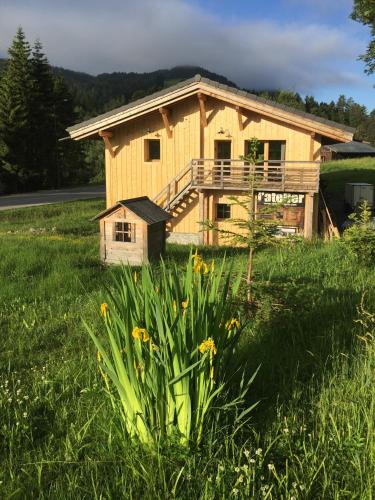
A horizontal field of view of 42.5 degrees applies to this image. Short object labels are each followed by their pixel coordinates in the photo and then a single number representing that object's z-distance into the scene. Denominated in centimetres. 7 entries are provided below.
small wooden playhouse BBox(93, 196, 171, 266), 1388
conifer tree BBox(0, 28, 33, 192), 4300
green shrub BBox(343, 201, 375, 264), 924
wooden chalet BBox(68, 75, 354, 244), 1906
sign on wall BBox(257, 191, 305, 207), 1947
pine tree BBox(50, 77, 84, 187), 4950
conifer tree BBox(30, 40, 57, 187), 4684
